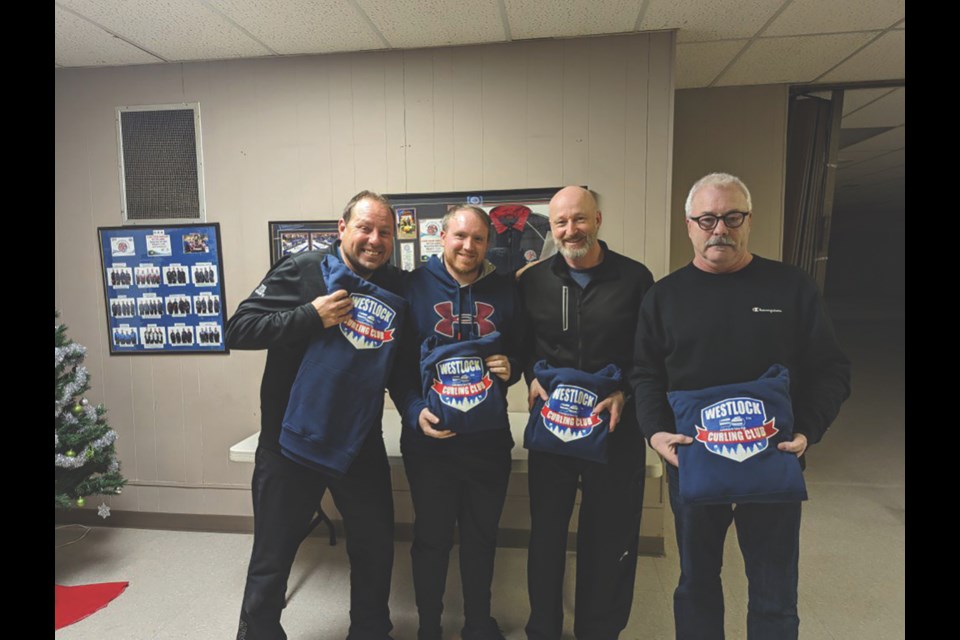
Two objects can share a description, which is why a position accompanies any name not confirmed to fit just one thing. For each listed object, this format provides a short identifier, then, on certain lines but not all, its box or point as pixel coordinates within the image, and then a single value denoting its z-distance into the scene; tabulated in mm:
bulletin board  2996
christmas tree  2623
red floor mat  2280
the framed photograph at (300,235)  2896
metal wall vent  2938
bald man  1805
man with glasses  1549
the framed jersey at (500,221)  2748
